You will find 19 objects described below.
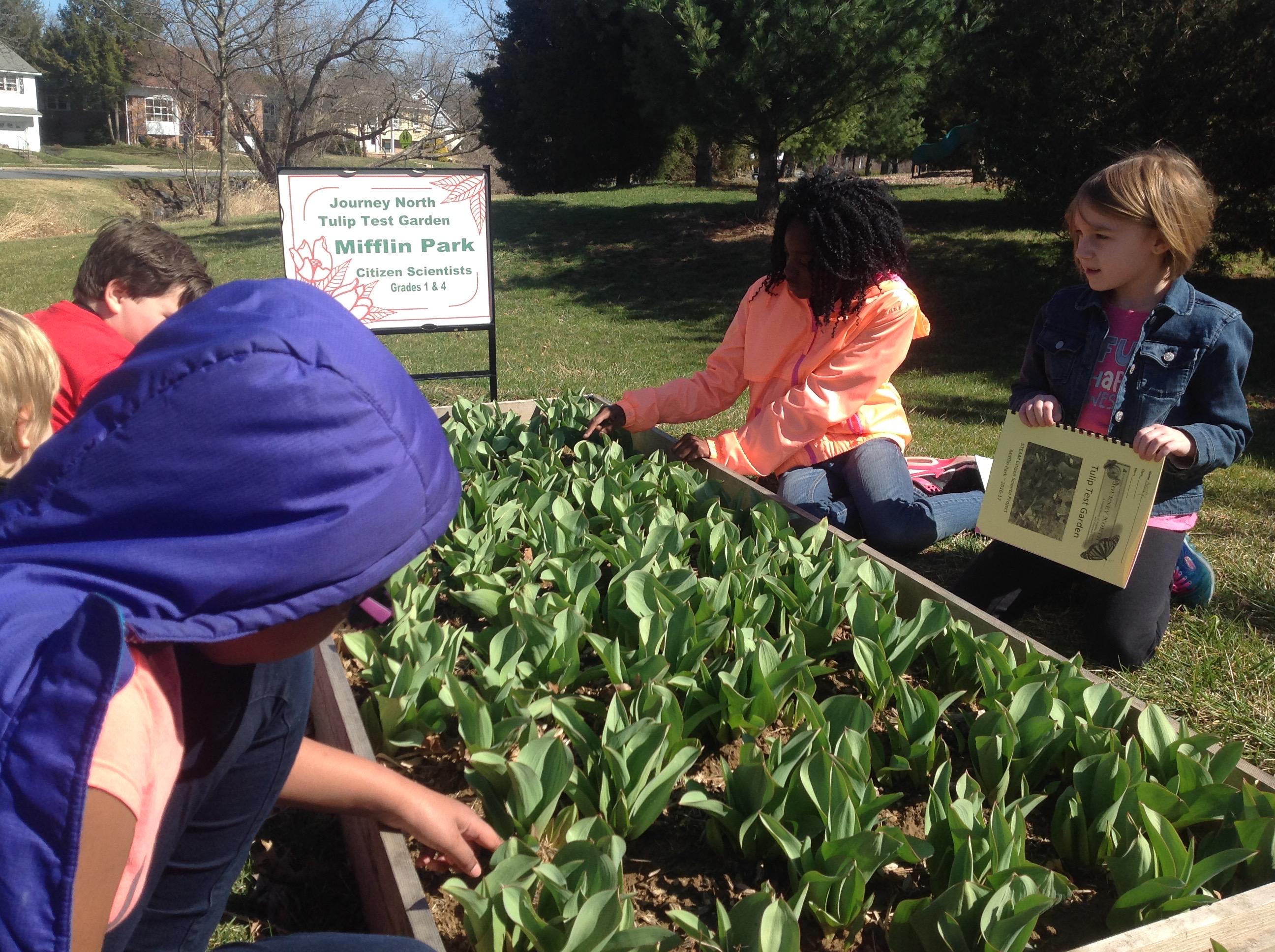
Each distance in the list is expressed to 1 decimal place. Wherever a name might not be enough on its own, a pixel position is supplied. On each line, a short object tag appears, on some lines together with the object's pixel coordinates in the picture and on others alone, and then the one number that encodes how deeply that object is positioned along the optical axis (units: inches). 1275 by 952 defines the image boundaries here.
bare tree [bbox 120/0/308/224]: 854.5
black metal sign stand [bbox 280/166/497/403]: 207.3
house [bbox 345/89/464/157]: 1283.2
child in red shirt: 122.0
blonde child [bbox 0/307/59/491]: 88.0
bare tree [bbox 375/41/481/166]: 1211.9
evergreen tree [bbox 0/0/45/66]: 2628.0
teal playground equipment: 568.1
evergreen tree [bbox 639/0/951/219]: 502.9
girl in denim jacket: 116.6
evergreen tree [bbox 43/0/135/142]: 2407.7
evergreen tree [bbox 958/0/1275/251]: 366.3
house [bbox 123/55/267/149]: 1007.6
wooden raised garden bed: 65.3
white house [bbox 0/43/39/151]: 2397.9
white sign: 202.7
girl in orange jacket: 152.2
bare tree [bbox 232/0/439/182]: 970.1
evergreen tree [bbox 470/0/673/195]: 867.4
